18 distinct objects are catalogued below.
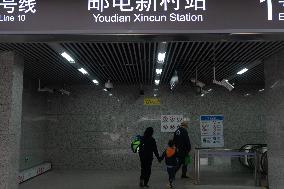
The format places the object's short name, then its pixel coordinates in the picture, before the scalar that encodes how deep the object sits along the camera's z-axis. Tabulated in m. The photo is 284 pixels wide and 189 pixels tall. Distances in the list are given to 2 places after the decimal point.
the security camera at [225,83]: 8.82
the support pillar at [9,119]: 6.89
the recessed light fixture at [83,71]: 9.48
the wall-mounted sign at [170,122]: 12.79
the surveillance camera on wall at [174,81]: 10.15
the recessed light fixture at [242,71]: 9.65
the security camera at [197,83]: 10.41
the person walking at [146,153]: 8.95
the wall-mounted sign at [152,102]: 12.91
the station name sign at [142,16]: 3.95
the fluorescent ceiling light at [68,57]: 7.45
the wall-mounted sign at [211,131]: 12.76
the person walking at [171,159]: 8.70
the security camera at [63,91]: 11.73
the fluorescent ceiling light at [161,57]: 7.55
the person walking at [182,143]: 10.28
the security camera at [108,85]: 10.92
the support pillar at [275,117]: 7.32
